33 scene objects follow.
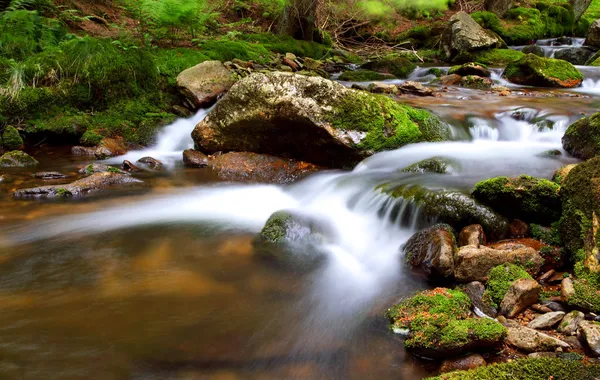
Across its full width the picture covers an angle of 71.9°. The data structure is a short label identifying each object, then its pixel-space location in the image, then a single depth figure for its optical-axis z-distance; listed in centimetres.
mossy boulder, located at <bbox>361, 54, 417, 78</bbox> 1353
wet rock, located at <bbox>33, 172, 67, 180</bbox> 630
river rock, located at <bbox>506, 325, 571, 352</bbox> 258
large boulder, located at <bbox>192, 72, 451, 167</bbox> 622
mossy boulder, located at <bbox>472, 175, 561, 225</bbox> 405
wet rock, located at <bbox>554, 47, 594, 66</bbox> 1445
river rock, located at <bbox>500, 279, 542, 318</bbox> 307
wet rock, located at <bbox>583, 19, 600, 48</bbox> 1543
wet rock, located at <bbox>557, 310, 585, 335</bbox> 272
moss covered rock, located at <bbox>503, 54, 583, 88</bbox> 1108
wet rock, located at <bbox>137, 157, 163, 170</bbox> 724
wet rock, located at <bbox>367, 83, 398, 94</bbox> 1027
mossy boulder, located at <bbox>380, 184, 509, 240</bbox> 412
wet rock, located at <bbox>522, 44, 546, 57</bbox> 1580
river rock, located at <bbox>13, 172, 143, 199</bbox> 559
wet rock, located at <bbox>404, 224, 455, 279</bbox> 365
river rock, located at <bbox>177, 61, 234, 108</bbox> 878
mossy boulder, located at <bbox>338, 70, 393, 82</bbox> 1226
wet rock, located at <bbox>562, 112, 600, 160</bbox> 531
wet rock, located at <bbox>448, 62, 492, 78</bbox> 1251
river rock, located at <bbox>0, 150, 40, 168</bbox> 671
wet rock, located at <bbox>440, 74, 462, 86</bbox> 1221
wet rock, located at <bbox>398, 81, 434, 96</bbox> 1027
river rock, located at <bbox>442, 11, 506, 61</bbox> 1573
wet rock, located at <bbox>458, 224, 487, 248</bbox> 392
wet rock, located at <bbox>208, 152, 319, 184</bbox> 670
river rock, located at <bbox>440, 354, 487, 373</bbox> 256
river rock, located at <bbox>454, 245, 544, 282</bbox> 350
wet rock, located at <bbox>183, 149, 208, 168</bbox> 734
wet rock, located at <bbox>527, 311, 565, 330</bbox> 284
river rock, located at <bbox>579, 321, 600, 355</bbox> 250
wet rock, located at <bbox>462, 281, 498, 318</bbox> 314
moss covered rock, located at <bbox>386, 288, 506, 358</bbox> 262
